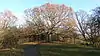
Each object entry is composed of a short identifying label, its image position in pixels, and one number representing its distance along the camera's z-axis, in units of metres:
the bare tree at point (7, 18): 15.43
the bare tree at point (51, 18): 14.70
